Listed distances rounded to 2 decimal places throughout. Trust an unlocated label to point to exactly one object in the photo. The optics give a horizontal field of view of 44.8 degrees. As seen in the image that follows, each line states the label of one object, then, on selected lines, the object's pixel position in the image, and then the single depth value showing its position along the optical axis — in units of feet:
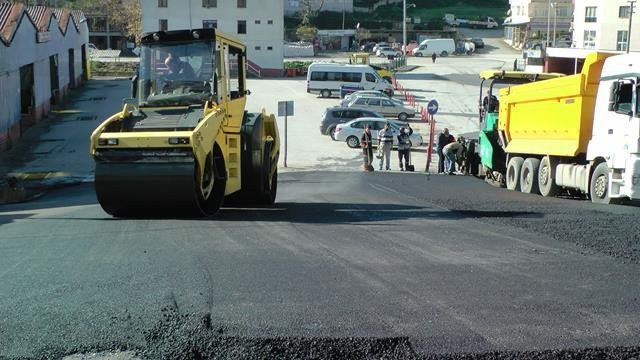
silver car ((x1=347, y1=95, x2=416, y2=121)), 150.30
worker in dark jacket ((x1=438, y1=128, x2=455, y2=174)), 93.15
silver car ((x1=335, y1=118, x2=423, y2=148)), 121.39
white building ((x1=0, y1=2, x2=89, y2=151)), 104.17
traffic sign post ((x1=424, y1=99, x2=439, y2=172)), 100.89
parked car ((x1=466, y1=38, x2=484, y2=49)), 350.64
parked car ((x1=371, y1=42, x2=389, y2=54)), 338.13
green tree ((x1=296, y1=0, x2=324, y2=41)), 344.69
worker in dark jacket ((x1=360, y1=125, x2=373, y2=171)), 95.91
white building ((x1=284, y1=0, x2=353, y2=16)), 431.84
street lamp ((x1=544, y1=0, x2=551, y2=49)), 315.47
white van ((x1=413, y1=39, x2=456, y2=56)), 320.50
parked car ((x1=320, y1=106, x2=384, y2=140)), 129.29
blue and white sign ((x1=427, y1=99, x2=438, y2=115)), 106.83
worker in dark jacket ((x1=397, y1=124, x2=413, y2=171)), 96.94
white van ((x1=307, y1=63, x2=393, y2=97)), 185.68
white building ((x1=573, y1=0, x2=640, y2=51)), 230.27
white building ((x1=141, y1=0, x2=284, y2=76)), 240.73
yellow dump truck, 49.90
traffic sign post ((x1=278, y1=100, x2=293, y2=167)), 103.98
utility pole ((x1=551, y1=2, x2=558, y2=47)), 280.39
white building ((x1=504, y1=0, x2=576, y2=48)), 341.00
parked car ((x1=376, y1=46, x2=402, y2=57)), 309.63
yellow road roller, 36.60
